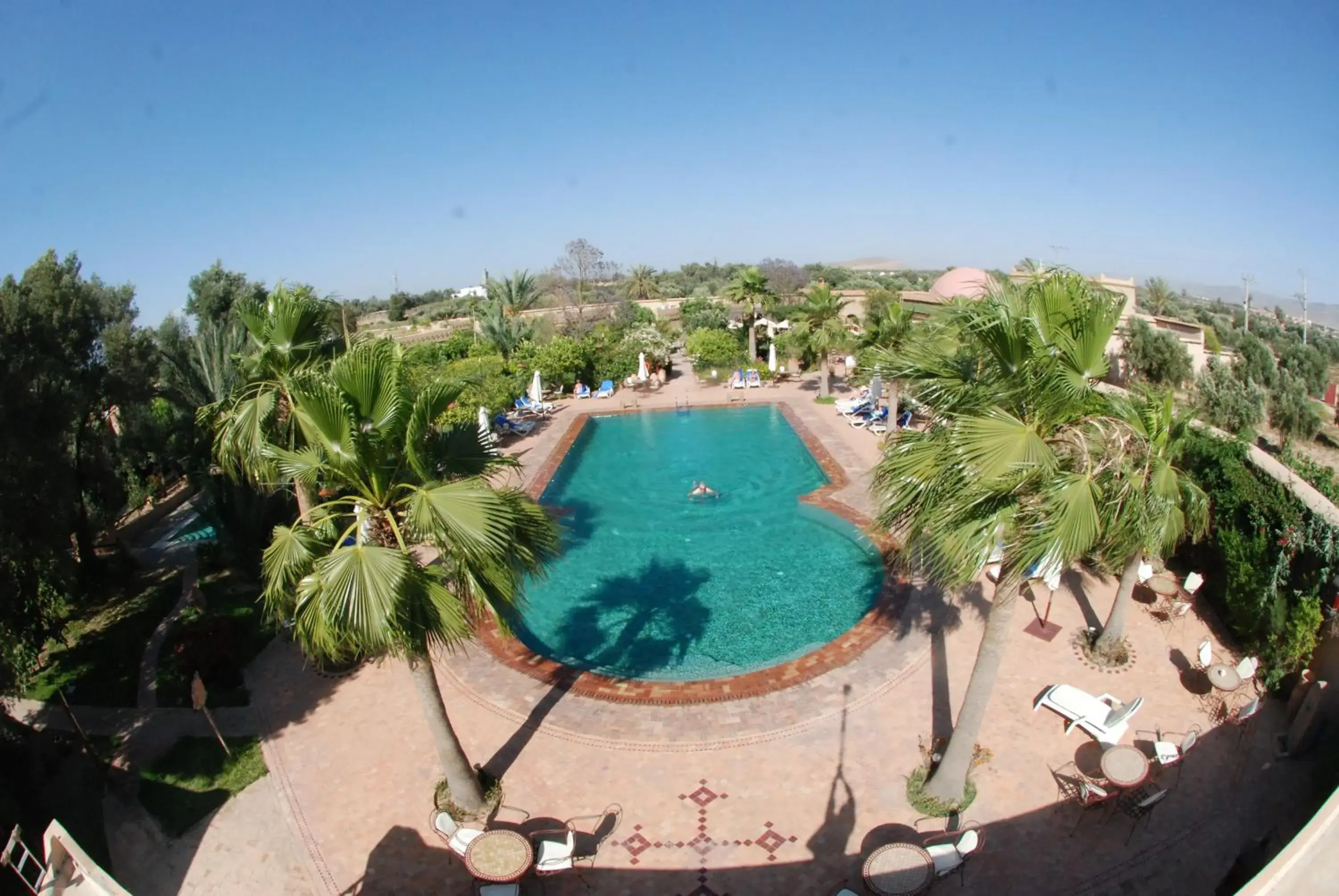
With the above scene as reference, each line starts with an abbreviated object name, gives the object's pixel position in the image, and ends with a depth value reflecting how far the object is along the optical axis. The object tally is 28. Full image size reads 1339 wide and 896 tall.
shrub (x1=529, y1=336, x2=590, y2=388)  27.83
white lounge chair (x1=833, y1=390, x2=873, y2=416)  23.00
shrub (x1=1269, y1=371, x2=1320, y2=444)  17.58
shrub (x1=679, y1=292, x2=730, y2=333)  40.03
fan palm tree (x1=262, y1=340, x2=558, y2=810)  5.00
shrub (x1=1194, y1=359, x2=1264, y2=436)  16.27
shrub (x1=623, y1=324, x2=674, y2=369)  30.64
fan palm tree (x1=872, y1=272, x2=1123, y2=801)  5.03
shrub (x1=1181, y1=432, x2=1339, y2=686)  8.05
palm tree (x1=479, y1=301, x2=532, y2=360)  29.89
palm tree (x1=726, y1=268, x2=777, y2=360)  28.84
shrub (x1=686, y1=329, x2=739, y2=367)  30.41
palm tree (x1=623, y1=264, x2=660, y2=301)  52.78
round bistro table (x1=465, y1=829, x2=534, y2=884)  6.22
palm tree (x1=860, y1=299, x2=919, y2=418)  18.94
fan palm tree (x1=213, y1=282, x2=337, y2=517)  7.11
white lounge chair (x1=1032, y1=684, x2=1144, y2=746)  7.70
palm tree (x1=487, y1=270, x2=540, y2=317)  34.44
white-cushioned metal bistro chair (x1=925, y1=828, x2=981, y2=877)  6.21
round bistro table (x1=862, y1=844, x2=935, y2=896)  6.01
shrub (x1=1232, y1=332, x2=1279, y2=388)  17.69
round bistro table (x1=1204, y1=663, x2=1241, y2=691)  8.26
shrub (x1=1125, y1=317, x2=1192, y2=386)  18.77
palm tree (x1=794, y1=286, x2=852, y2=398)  24.56
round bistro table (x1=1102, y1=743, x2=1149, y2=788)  6.73
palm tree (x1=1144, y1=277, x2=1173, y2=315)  44.31
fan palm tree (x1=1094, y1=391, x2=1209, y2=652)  5.17
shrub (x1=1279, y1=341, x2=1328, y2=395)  21.42
